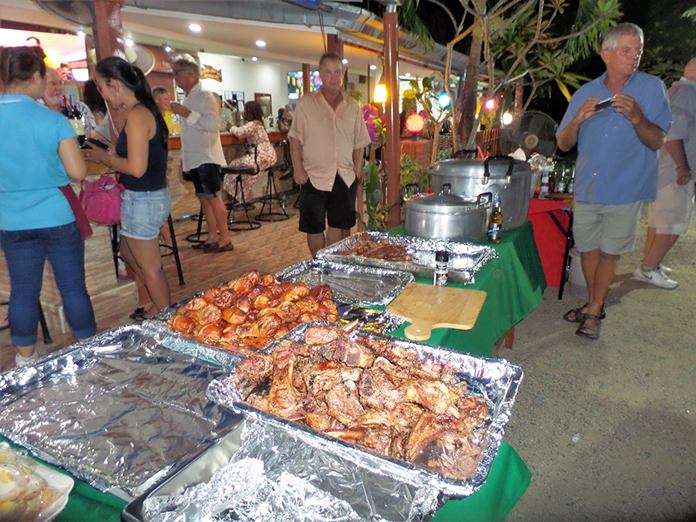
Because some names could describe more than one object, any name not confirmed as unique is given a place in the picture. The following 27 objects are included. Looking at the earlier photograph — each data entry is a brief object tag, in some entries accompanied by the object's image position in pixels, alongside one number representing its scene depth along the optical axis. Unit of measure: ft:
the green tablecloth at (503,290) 5.69
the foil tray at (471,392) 2.72
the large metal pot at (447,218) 7.59
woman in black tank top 8.11
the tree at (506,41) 14.49
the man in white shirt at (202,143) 15.48
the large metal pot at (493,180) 8.57
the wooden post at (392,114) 12.39
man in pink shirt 11.64
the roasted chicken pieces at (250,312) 4.85
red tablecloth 12.58
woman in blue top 7.09
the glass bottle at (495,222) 8.59
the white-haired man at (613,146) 8.96
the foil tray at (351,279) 6.27
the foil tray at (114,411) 3.17
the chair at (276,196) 24.22
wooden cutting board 4.99
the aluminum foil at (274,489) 2.69
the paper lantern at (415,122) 20.49
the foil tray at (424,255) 6.89
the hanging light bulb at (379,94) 22.24
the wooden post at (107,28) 11.66
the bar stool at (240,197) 20.40
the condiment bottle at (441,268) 6.32
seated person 21.91
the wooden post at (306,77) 39.96
